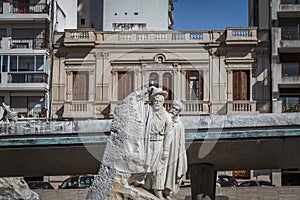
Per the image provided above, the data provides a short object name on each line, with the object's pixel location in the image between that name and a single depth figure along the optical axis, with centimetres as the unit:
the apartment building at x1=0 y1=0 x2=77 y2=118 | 3703
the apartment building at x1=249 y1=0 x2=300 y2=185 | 3588
